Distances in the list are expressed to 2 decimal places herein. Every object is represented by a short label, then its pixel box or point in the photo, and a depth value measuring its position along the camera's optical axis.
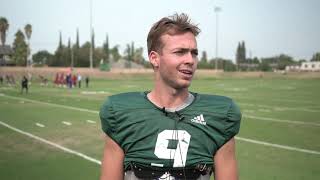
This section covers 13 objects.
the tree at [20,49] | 92.88
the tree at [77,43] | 101.53
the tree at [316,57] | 148.12
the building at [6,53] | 99.44
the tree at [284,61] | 144.15
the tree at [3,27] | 95.12
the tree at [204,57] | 160.64
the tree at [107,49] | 113.39
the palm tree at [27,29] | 101.19
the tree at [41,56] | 118.41
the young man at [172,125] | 2.33
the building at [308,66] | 131.62
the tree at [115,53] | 149.38
